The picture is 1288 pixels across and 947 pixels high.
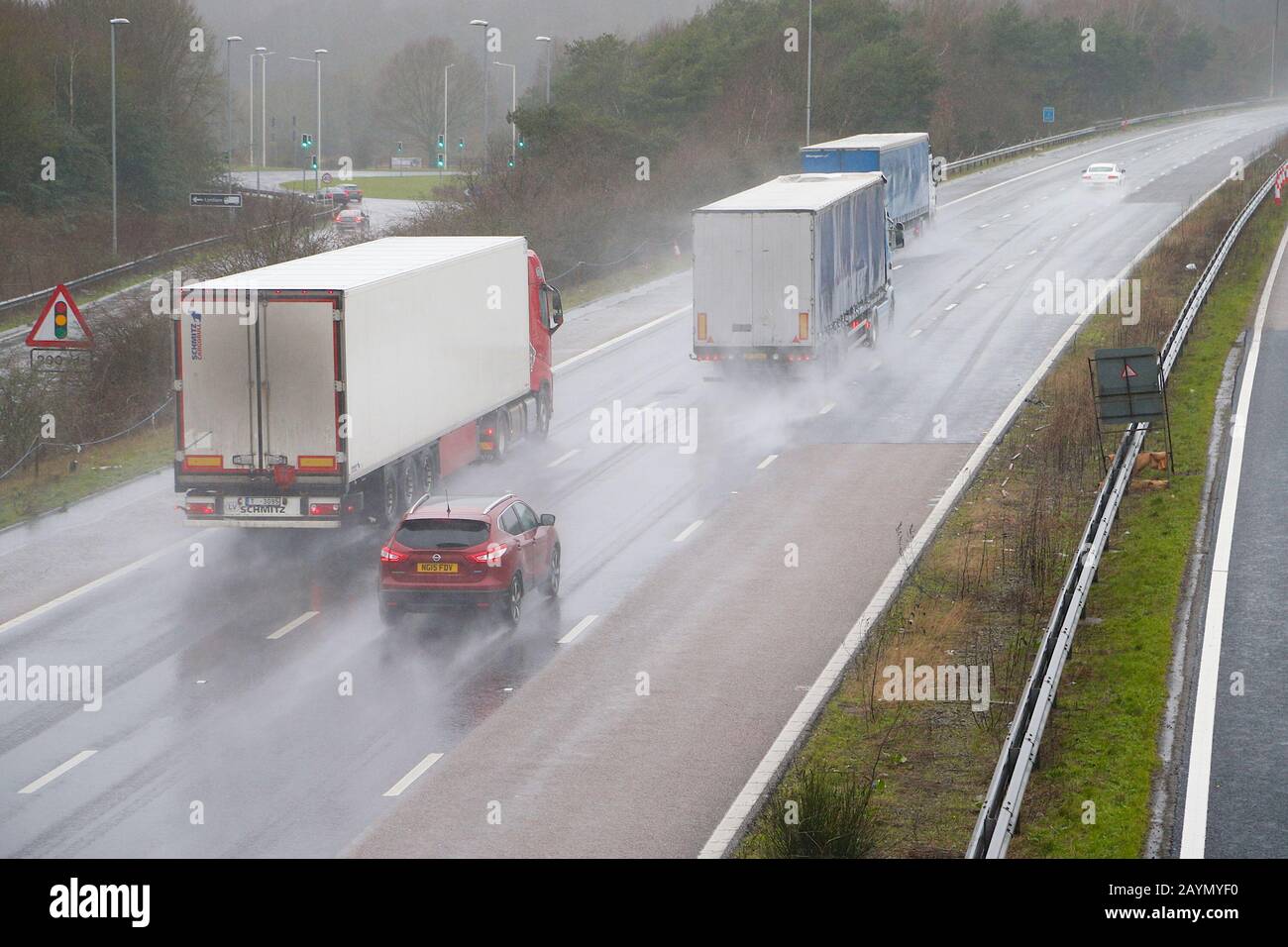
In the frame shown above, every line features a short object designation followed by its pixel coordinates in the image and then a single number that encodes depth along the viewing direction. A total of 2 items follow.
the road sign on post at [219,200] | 46.81
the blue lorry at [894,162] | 51.28
